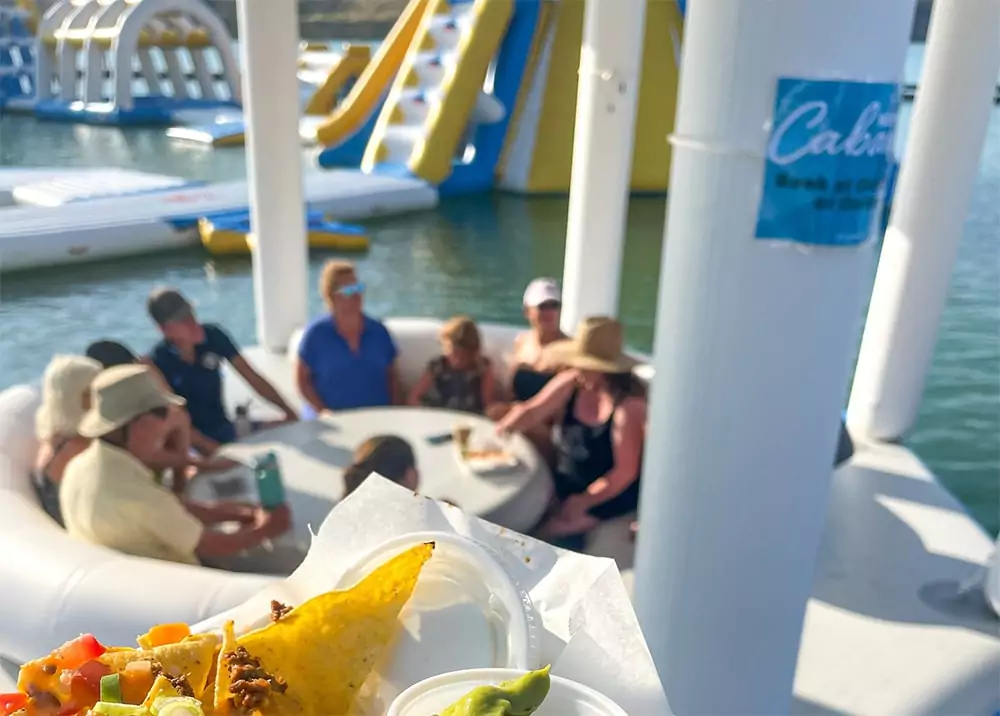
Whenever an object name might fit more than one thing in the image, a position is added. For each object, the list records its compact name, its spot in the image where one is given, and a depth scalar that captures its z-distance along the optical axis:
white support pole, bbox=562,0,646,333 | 3.74
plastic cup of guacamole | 0.74
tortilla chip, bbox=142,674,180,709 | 0.71
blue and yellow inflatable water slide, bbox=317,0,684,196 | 10.28
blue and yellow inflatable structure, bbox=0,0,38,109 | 19.64
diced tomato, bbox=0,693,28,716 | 0.77
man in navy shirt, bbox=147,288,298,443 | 3.00
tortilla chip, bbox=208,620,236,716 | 0.77
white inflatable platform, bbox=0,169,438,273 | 8.18
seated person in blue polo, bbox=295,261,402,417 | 3.22
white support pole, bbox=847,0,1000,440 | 3.08
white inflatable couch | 1.83
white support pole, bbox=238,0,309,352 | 3.87
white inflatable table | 2.46
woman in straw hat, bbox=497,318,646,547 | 2.60
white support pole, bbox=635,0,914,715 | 1.19
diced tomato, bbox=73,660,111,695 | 0.77
